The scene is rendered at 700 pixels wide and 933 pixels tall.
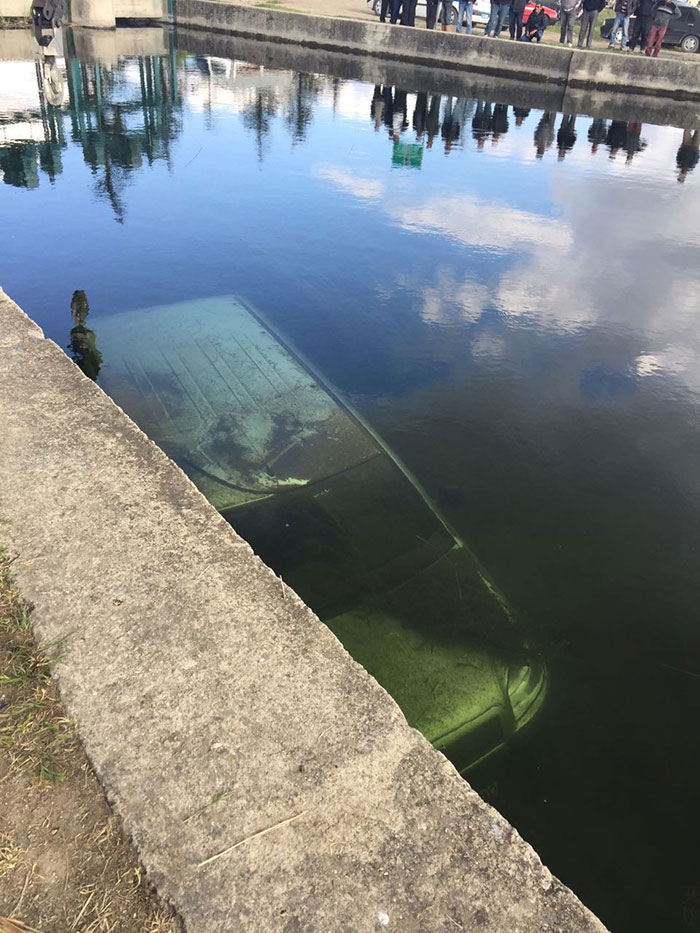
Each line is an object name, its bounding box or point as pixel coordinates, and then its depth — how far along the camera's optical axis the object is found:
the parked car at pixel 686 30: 25.06
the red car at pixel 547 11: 24.50
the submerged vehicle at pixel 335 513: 3.35
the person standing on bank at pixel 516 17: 23.61
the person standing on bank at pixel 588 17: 21.16
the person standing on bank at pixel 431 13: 23.86
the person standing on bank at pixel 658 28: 21.97
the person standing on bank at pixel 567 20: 21.56
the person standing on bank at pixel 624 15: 22.05
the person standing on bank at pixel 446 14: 24.42
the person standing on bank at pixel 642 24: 22.16
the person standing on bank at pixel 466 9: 22.65
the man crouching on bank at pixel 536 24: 23.48
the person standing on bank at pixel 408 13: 23.92
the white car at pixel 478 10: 27.69
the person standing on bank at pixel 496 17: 22.55
